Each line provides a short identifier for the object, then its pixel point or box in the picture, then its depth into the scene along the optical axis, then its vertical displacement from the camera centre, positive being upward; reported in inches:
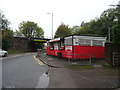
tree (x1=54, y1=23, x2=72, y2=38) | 1230.6 +203.4
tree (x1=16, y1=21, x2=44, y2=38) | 1999.7 +364.9
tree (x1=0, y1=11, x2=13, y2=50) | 1068.9 +254.0
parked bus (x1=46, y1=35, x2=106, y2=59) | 402.3 -11.7
